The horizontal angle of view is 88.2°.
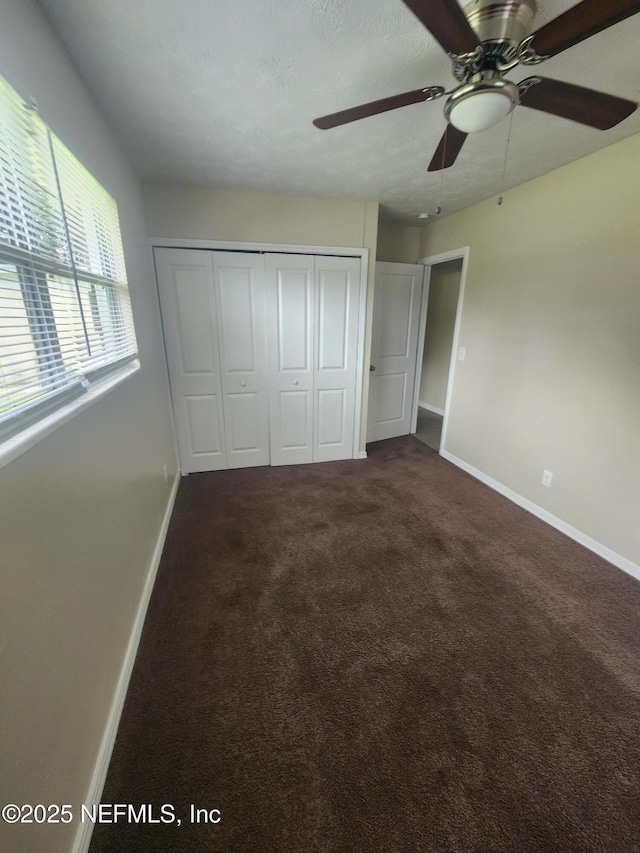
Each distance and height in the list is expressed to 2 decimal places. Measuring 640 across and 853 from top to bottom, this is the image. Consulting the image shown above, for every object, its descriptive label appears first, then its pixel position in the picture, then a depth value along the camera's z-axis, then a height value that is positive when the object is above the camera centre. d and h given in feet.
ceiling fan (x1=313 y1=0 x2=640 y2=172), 2.84 +2.53
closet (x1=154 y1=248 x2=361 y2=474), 9.34 -0.88
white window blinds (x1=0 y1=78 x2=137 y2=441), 2.89 +0.48
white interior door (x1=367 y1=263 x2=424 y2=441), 11.79 -0.80
